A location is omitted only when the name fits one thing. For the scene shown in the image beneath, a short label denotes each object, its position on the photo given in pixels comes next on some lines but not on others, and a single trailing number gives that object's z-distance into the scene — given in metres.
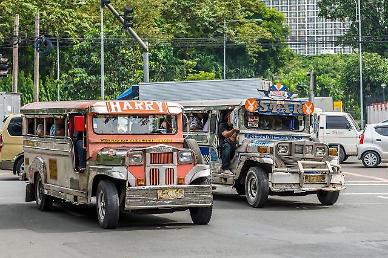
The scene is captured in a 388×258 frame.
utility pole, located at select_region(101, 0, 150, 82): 32.91
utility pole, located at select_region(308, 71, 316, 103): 38.68
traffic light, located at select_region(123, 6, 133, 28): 33.16
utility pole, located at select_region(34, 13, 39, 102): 49.27
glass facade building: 178.38
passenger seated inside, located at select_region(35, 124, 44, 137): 18.64
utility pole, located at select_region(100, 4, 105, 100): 49.59
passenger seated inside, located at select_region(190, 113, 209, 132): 21.72
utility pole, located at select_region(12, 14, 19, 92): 50.55
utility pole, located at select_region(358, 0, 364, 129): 69.65
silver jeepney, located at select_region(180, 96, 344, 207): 19.06
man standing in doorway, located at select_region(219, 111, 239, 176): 20.62
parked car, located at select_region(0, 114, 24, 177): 27.59
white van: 36.34
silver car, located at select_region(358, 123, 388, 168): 34.00
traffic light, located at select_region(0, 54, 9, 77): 39.41
